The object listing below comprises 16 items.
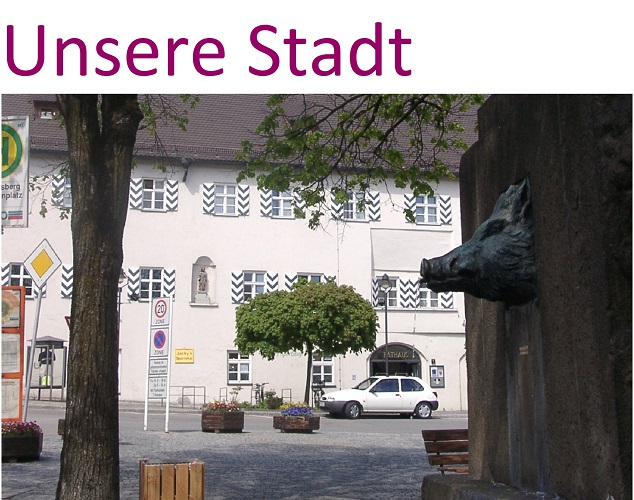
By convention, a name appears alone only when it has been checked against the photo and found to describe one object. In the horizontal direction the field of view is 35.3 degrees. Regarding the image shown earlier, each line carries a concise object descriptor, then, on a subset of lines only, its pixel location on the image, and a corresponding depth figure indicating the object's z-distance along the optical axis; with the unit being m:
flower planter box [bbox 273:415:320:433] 20.25
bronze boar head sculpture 4.34
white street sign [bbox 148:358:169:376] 18.45
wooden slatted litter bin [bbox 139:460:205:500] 7.03
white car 29.53
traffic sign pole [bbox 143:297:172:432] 18.36
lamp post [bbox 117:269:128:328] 37.10
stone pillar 3.58
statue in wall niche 38.38
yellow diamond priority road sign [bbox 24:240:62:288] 11.98
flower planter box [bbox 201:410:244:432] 19.83
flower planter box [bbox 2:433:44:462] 12.45
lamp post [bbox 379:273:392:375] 33.24
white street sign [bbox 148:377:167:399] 18.47
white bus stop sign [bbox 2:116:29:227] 7.45
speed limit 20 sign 18.36
